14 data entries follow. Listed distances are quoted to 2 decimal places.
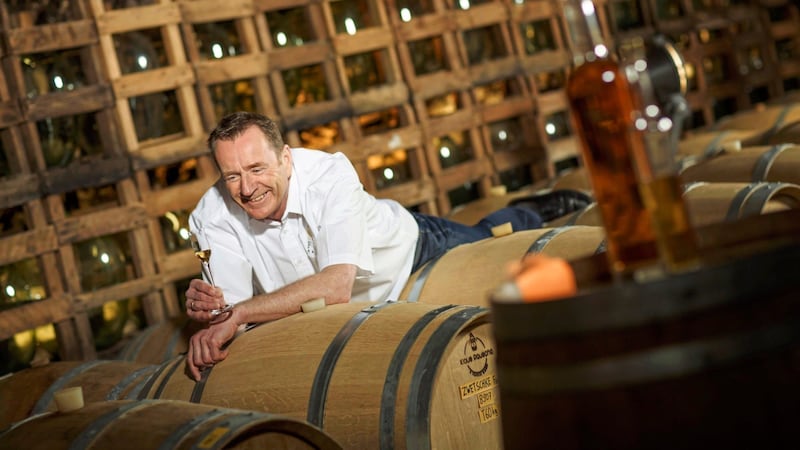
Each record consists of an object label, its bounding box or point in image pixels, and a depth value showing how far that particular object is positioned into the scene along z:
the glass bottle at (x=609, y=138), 1.84
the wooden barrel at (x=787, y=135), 6.06
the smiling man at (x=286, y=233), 3.89
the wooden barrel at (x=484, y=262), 3.96
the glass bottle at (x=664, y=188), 1.72
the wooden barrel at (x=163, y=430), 2.47
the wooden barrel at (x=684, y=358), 1.51
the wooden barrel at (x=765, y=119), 6.77
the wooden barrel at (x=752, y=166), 4.91
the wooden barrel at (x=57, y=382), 4.11
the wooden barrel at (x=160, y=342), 4.87
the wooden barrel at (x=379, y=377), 2.96
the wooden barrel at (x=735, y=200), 4.02
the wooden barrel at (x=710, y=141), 6.55
